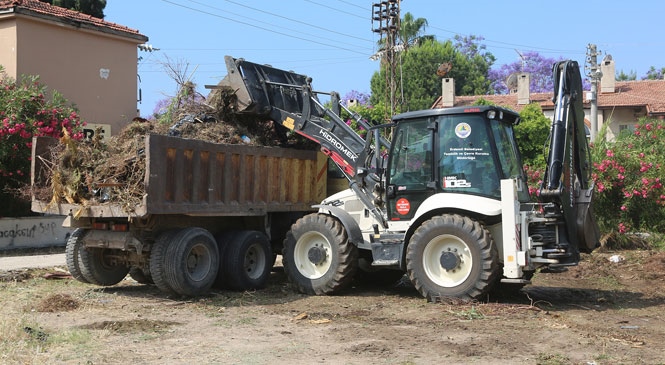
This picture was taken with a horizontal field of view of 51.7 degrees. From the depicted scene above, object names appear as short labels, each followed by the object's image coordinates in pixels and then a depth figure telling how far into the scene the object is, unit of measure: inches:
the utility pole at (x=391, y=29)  1283.2
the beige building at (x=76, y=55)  804.0
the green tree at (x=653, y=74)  2851.9
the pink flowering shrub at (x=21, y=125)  635.5
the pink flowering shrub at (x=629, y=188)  616.5
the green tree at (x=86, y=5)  1203.2
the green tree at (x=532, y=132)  1301.7
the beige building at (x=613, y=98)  1507.1
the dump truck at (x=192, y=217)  369.1
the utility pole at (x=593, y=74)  959.0
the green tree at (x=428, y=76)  2279.8
